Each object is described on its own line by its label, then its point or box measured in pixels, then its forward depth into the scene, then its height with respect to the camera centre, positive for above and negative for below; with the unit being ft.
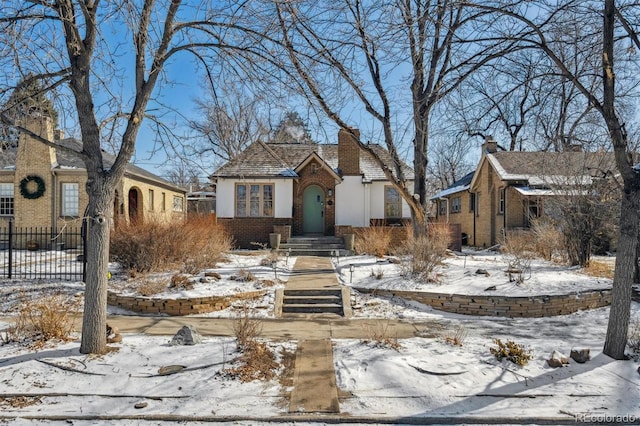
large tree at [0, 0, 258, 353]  16.02 +3.66
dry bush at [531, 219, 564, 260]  39.32 -1.81
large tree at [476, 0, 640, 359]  16.34 +0.79
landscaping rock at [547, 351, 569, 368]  16.20 -5.87
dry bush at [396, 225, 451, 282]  31.55 -2.94
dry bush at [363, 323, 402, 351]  18.08 -5.73
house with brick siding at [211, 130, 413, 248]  61.62 +4.28
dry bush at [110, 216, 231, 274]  32.53 -2.17
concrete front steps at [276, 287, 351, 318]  26.14 -5.63
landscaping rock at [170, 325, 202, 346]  18.61 -5.63
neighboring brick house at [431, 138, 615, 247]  60.23 +4.90
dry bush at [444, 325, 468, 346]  18.70 -5.92
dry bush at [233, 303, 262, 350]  17.60 -5.20
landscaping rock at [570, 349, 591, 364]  16.56 -5.78
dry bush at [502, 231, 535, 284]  31.04 -3.21
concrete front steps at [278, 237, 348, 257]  52.24 -3.36
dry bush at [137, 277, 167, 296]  26.96 -4.60
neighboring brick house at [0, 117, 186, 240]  59.82 +5.57
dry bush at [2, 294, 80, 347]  18.06 -5.04
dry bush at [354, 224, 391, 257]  44.57 -2.40
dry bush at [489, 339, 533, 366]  16.35 -5.72
